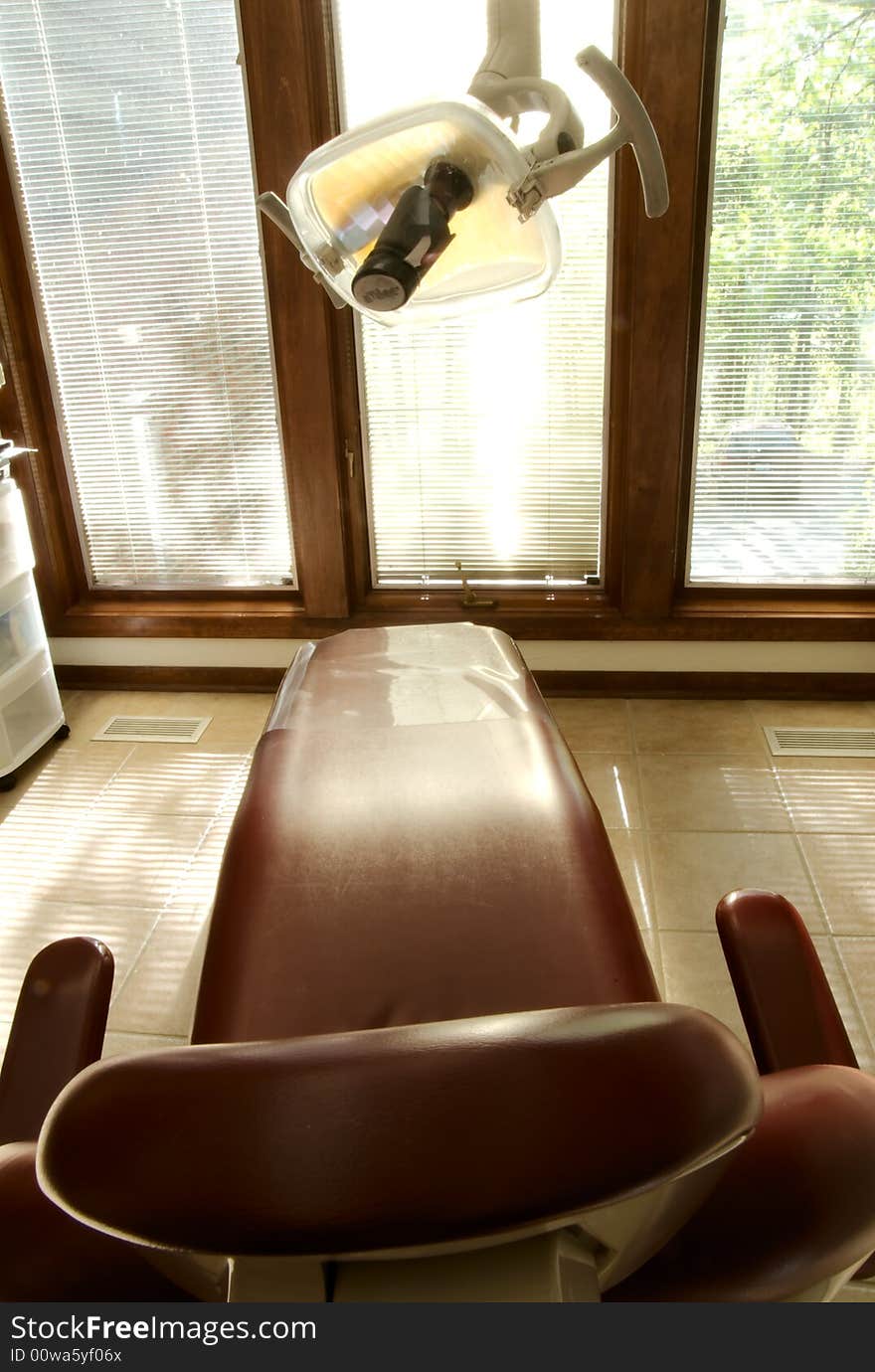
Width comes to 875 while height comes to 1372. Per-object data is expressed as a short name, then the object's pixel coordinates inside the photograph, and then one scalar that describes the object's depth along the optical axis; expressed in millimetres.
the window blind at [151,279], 2744
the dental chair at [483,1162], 609
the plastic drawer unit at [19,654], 2807
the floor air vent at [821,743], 2918
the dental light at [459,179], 976
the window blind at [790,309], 2545
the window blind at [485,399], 2635
